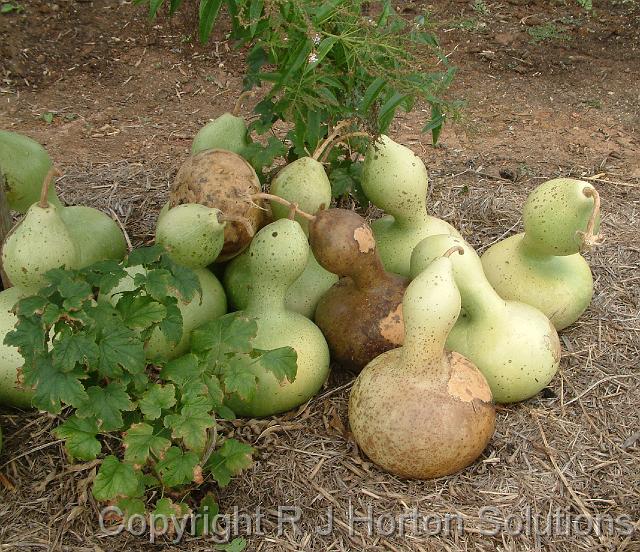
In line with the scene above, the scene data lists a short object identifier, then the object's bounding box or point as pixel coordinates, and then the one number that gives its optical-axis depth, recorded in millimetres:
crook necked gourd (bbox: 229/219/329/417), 2523
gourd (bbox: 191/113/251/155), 3014
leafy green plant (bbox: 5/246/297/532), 1949
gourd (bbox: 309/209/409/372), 2531
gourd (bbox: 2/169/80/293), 2338
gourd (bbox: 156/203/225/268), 2469
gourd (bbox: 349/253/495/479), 2270
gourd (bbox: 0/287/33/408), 2500
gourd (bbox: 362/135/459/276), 2838
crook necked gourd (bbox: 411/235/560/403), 2566
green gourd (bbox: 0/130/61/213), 2859
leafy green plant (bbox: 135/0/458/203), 2393
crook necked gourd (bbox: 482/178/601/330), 2678
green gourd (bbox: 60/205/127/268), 2830
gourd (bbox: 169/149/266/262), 2666
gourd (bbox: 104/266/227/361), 2555
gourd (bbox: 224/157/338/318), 2740
